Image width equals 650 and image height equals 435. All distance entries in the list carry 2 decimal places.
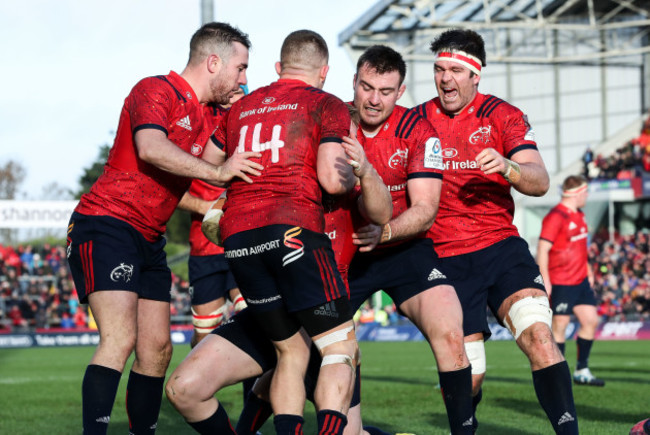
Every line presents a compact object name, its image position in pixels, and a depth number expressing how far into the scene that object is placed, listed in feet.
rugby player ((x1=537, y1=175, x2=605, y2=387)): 78.02
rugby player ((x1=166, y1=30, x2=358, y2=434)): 31.14
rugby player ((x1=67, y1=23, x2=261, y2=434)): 34.78
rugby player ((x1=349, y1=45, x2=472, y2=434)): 37.70
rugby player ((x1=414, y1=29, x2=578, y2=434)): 40.37
